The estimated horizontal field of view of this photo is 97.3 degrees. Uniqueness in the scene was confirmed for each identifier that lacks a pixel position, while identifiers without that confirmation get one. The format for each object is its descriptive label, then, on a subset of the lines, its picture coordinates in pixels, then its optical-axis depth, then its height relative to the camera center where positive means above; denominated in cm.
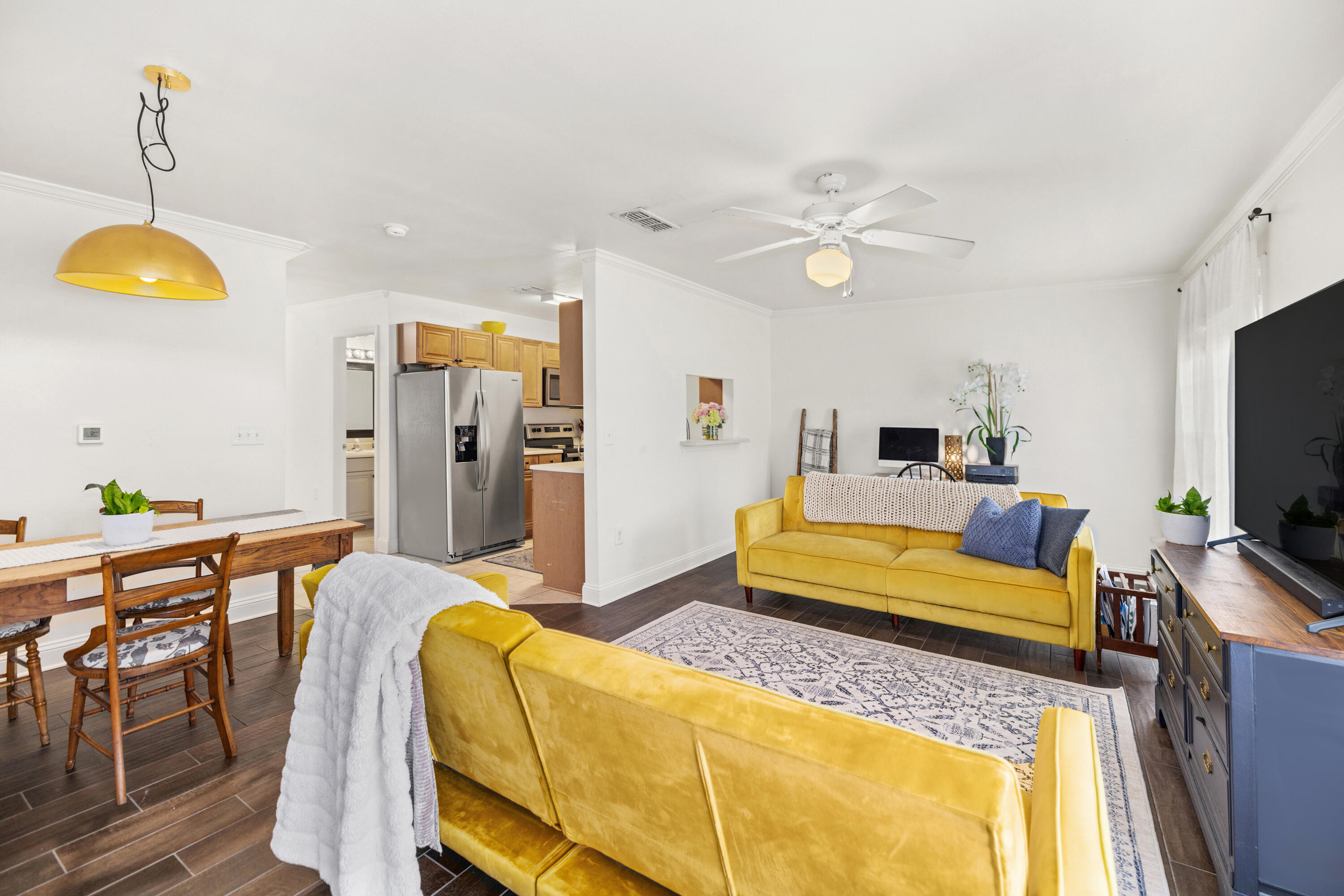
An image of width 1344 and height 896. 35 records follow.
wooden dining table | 204 -53
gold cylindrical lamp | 550 -18
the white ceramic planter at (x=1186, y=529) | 238 -38
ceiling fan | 280 +98
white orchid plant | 535 +37
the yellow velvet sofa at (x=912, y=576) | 301 -81
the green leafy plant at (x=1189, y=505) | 241 -29
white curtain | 309 +46
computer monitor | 566 -7
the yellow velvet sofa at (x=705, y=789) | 77 -56
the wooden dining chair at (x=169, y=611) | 235 -70
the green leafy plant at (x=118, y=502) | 243 -25
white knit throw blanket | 385 -43
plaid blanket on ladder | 628 -14
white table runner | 230 -44
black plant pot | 525 -11
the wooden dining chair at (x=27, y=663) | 225 -88
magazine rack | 292 -95
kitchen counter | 462 -23
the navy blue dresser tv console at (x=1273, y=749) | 140 -78
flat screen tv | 165 +3
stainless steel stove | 683 +2
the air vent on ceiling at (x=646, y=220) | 337 +129
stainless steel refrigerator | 530 -21
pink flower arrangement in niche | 529 +21
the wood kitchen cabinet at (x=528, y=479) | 625 -42
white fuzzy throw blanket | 133 -70
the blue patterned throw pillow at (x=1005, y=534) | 329 -56
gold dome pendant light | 206 +66
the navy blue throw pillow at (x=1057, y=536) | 310 -54
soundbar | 153 -42
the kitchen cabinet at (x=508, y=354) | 619 +91
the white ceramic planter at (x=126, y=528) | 242 -36
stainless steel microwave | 677 +61
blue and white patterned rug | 199 -120
